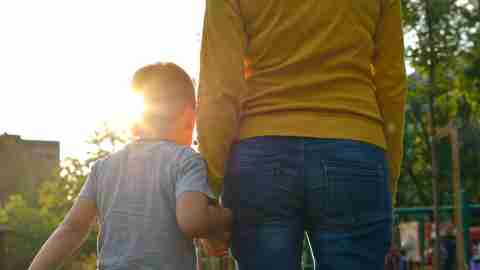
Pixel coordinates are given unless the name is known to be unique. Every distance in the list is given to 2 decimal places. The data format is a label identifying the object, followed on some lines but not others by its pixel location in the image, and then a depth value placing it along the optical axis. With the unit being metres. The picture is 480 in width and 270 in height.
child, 2.77
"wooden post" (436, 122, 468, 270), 9.25
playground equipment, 9.34
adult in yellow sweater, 2.59
